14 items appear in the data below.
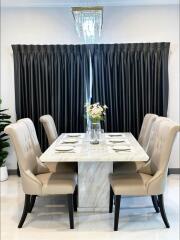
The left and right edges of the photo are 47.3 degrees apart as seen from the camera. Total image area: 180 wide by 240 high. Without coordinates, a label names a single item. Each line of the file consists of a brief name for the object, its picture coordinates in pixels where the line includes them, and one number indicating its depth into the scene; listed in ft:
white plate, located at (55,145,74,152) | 7.33
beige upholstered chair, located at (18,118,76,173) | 8.14
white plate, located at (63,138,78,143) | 8.53
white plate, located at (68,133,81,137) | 9.73
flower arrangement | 8.02
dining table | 6.64
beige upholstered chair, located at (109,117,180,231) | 6.69
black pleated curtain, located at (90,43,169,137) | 10.78
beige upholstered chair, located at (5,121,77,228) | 6.82
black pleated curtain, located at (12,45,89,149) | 10.85
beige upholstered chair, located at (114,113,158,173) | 8.38
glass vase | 8.10
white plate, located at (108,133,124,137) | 9.80
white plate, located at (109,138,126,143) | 8.44
